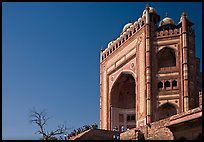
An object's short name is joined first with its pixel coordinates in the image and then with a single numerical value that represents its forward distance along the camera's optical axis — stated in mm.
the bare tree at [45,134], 24397
